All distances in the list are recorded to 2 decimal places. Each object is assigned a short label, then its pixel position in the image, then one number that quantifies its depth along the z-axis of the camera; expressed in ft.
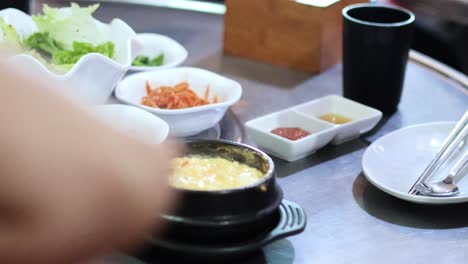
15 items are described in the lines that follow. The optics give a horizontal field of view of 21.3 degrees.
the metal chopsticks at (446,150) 3.86
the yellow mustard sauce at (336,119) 4.28
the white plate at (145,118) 3.84
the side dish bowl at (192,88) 4.06
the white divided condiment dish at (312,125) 4.02
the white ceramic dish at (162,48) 4.71
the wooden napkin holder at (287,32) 4.70
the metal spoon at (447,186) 3.80
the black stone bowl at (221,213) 3.36
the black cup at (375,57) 4.36
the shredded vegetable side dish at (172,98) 4.19
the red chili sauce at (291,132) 4.10
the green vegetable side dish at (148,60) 4.68
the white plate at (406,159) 3.79
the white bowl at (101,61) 4.01
